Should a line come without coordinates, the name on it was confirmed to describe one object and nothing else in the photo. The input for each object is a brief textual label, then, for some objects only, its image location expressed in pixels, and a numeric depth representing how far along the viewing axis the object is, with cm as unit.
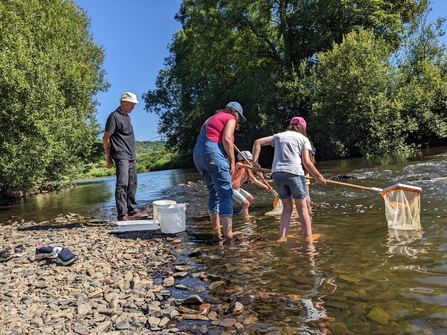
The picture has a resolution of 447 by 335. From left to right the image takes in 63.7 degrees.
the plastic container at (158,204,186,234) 704
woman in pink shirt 614
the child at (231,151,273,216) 858
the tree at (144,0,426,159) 2934
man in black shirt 761
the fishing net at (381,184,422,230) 588
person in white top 574
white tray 719
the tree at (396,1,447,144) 2672
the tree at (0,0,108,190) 1507
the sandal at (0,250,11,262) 547
